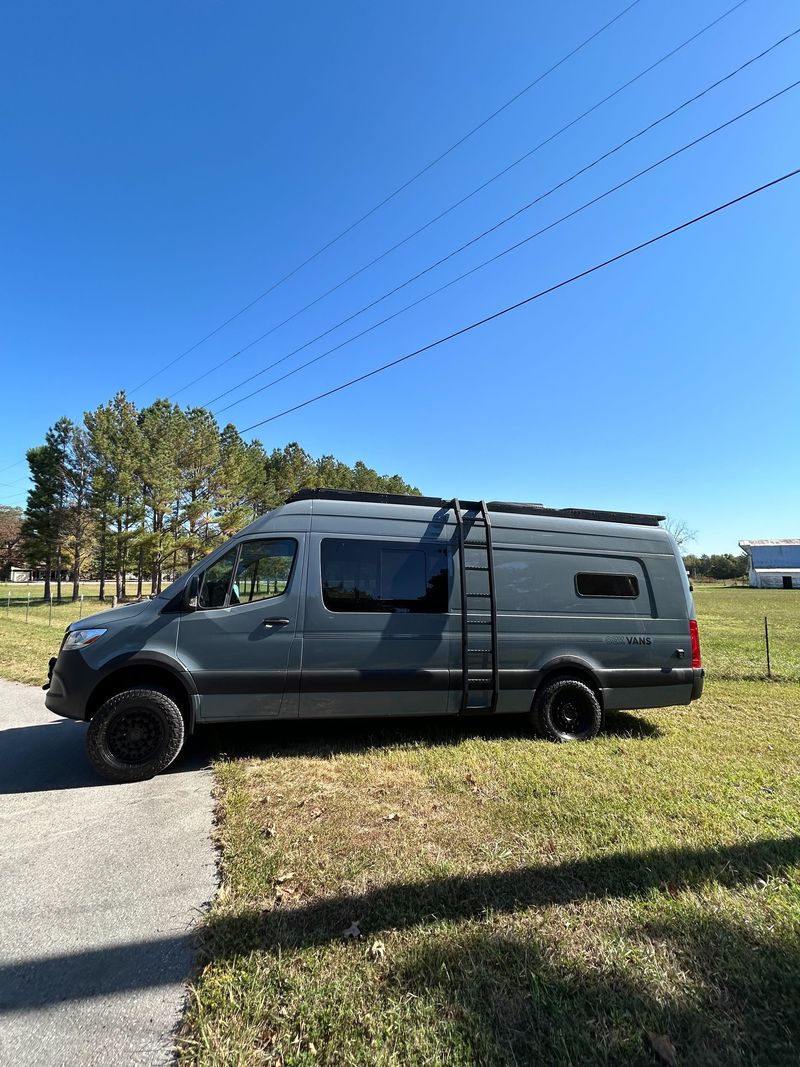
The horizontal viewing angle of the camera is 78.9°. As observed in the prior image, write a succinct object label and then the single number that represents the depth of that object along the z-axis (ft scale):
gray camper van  14.42
